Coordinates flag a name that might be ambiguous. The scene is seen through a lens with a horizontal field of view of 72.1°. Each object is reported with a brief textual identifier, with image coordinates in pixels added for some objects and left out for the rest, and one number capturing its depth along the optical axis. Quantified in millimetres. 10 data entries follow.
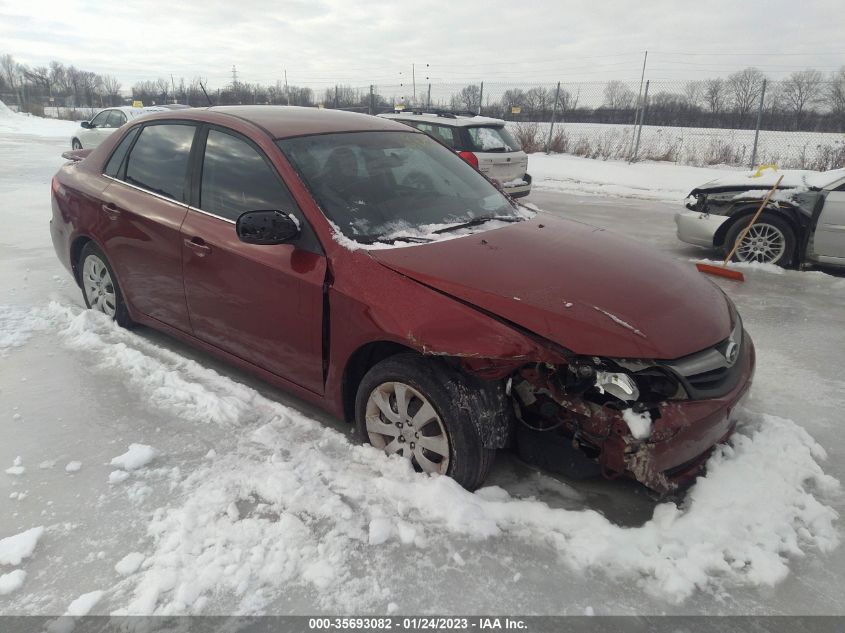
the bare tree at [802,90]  20156
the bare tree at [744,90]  19641
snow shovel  6144
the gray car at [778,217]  6238
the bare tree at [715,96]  23953
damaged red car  2367
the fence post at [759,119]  15812
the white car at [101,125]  16000
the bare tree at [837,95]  20703
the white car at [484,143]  9898
